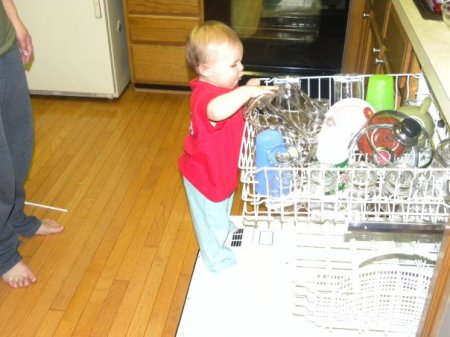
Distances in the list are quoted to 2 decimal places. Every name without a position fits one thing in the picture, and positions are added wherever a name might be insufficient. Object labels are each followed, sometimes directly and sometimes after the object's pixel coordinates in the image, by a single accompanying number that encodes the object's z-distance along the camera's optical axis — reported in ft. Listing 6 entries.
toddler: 3.75
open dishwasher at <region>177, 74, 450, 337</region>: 3.02
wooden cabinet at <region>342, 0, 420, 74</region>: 4.35
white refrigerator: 7.59
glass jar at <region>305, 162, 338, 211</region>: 2.94
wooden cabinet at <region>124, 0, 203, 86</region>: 7.73
